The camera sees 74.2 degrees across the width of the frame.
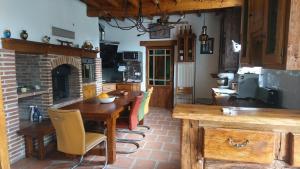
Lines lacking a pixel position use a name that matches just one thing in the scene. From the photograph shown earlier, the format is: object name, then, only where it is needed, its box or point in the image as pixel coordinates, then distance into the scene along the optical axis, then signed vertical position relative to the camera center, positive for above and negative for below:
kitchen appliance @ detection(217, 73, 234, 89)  4.30 -0.10
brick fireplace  2.68 -0.15
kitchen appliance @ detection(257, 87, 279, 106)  2.33 -0.25
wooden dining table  2.59 -0.50
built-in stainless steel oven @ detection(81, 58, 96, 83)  4.70 +0.12
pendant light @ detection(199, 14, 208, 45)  3.73 +0.72
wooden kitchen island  0.96 -0.32
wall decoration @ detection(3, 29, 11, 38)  2.63 +0.55
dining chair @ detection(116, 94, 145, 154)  3.04 -0.74
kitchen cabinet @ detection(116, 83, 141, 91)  5.87 -0.33
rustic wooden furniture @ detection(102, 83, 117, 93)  5.91 -0.36
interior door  6.08 +0.01
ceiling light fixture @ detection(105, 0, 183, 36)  2.93 +0.83
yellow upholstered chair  2.18 -0.64
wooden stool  2.79 -0.85
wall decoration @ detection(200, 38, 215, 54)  5.58 +0.80
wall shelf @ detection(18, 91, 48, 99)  2.92 -0.29
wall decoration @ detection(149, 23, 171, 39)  5.89 +1.23
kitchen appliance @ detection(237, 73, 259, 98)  3.07 -0.15
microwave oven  5.94 +0.58
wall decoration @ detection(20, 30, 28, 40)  2.90 +0.59
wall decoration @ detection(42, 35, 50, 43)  3.32 +0.60
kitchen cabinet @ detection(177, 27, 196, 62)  5.51 +0.84
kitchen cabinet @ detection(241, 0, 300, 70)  0.85 +0.22
